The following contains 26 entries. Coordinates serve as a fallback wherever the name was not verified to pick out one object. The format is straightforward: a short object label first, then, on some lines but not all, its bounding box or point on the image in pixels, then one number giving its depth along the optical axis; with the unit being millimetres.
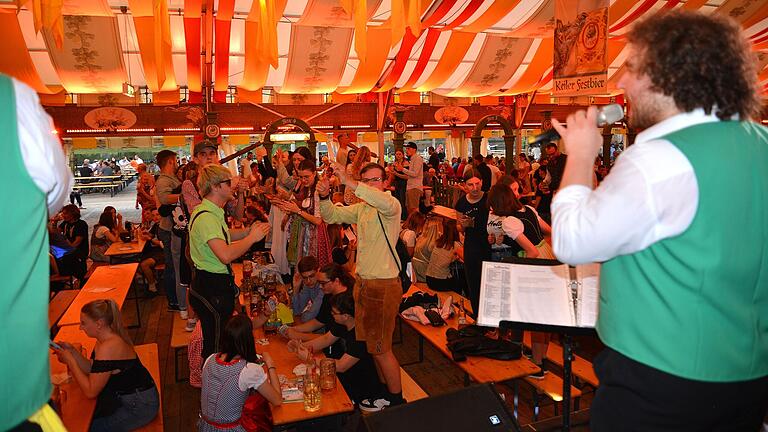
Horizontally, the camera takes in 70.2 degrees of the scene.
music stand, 1732
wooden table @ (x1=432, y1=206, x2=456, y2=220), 6312
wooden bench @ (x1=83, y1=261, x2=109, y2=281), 7145
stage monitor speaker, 1790
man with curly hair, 987
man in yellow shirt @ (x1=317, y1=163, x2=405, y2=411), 3490
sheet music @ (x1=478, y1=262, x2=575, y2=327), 1757
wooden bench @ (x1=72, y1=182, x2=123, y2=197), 21761
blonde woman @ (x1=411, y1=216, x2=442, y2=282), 5418
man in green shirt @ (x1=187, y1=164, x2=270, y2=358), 3352
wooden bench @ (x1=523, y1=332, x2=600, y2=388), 3156
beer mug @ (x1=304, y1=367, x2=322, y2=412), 2830
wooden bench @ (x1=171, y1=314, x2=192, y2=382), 4367
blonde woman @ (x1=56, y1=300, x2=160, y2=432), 2885
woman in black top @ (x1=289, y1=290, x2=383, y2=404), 3633
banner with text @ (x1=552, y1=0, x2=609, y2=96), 4832
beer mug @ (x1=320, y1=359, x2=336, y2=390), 3035
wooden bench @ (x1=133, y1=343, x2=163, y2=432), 2996
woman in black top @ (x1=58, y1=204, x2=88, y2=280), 6477
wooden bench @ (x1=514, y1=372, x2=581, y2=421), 3246
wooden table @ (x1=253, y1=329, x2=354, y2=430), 2752
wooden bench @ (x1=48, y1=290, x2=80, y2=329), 4305
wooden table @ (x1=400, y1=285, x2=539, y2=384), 3109
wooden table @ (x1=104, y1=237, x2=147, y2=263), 6707
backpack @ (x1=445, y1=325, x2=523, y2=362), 3322
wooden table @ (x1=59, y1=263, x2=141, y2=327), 4123
